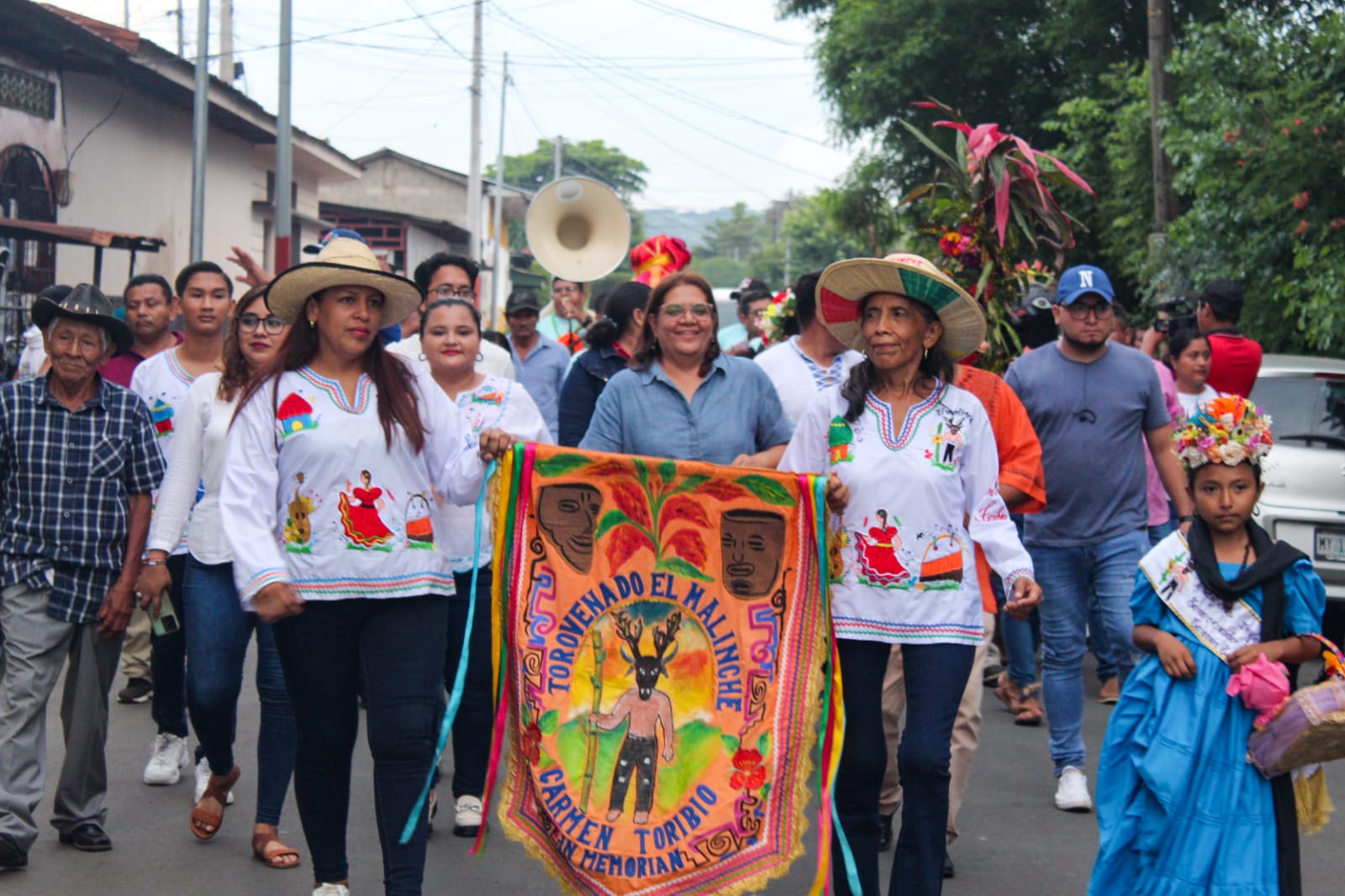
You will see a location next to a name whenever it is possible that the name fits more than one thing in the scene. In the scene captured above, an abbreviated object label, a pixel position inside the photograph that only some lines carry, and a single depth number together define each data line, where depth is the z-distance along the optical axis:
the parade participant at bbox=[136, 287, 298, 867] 5.62
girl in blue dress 4.68
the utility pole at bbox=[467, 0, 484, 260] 37.94
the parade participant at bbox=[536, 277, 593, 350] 12.80
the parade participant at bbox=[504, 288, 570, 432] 9.77
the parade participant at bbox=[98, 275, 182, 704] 7.53
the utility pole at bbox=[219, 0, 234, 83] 25.72
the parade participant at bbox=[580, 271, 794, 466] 5.54
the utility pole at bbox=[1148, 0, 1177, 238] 16.00
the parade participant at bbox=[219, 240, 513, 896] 4.52
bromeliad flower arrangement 6.62
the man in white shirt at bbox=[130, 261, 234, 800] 6.56
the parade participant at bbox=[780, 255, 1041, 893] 4.60
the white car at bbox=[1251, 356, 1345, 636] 9.74
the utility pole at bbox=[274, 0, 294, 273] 19.44
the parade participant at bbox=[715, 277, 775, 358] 13.57
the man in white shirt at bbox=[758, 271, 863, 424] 6.61
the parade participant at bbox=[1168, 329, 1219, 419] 9.32
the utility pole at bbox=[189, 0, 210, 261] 17.78
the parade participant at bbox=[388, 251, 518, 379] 6.87
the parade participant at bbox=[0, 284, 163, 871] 5.52
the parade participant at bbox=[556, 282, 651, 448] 7.24
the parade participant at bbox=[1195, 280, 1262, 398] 9.41
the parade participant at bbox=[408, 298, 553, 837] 5.97
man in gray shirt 6.75
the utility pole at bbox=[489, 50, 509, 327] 43.09
